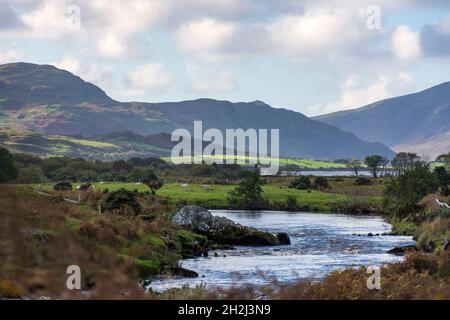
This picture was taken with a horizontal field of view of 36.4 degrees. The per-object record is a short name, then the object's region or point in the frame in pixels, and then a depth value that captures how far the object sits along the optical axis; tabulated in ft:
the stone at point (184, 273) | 122.38
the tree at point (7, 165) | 308.07
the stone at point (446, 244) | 140.77
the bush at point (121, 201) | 188.85
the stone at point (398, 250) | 169.48
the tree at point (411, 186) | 328.08
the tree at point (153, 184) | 353.72
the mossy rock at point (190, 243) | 161.83
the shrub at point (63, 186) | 306.64
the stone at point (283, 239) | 199.11
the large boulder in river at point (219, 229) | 196.75
